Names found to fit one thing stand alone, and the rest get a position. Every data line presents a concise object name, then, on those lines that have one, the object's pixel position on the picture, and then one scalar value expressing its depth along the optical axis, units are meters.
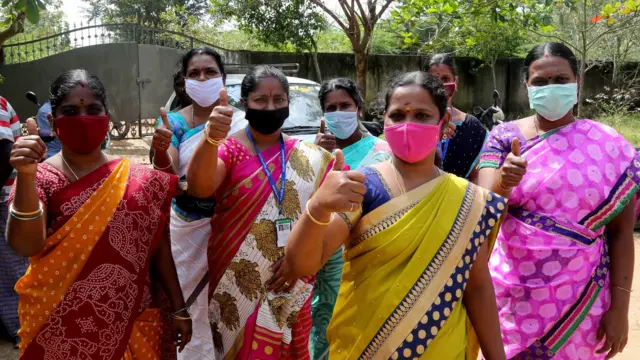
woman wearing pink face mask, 1.90
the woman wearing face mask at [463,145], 3.62
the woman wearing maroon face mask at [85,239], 2.15
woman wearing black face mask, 2.47
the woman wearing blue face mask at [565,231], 2.39
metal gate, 12.88
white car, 5.71
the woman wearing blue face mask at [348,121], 3.26
